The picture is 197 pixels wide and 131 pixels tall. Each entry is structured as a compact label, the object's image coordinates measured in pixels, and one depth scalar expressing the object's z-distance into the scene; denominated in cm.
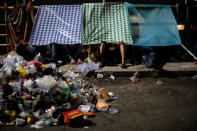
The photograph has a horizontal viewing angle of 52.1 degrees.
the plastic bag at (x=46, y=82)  335
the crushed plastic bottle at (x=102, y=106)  348
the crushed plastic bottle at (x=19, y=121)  300
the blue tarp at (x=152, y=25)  565
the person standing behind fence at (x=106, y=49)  573
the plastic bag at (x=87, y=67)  544
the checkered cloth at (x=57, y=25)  586
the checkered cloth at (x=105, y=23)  582
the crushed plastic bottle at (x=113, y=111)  334
